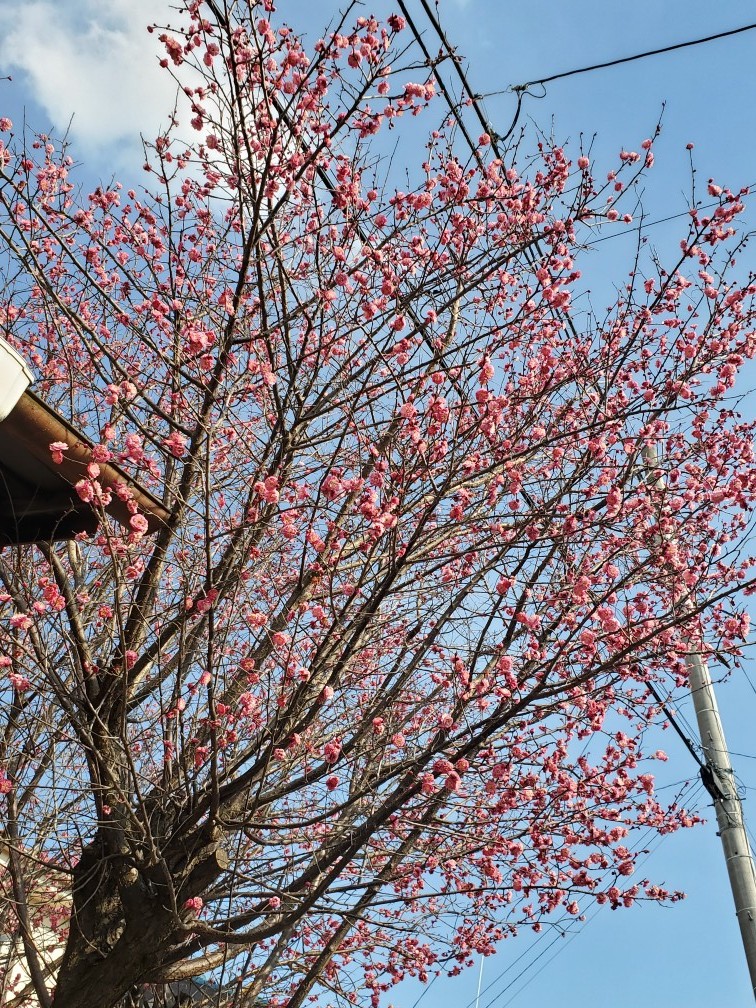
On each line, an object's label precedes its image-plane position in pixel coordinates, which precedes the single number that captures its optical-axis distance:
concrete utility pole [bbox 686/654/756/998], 6.80
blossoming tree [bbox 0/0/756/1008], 4.80
